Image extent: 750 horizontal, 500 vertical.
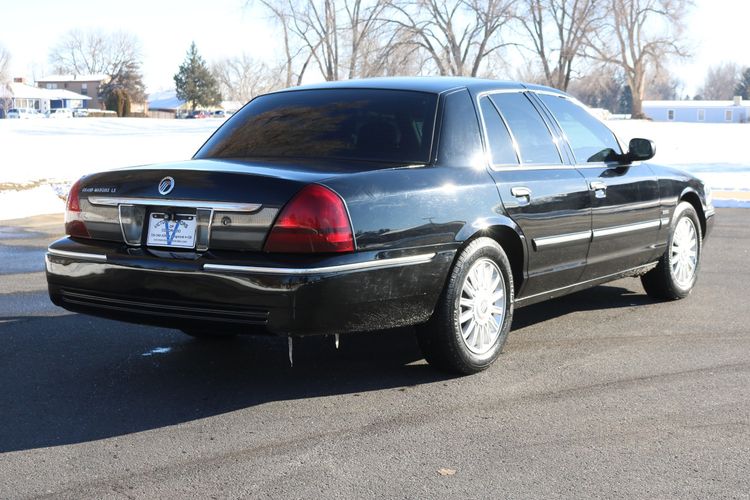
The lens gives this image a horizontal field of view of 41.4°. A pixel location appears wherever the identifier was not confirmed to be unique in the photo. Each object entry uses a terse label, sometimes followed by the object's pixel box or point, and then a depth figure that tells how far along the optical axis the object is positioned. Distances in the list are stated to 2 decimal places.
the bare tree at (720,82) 181.50
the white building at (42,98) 121.12
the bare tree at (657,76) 70.50
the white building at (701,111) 114.44
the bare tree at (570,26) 65.56
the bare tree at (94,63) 143.02
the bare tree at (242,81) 143.88
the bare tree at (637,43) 66.50
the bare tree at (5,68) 121.65
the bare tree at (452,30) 62.72
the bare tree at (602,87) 72.49
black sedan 4.44
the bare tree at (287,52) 62.56
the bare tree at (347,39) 61.19
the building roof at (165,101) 139.19
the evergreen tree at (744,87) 149.41
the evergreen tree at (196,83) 119.81
